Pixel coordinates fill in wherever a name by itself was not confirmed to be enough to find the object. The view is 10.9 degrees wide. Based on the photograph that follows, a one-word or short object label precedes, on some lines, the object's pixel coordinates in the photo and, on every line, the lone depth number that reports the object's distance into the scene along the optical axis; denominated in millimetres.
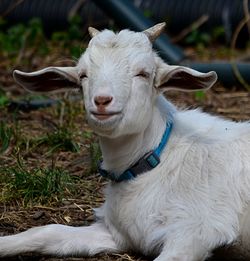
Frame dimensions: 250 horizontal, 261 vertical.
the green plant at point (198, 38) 14987
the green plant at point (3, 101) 10113
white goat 5971
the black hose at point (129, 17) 11173
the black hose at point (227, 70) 11357
